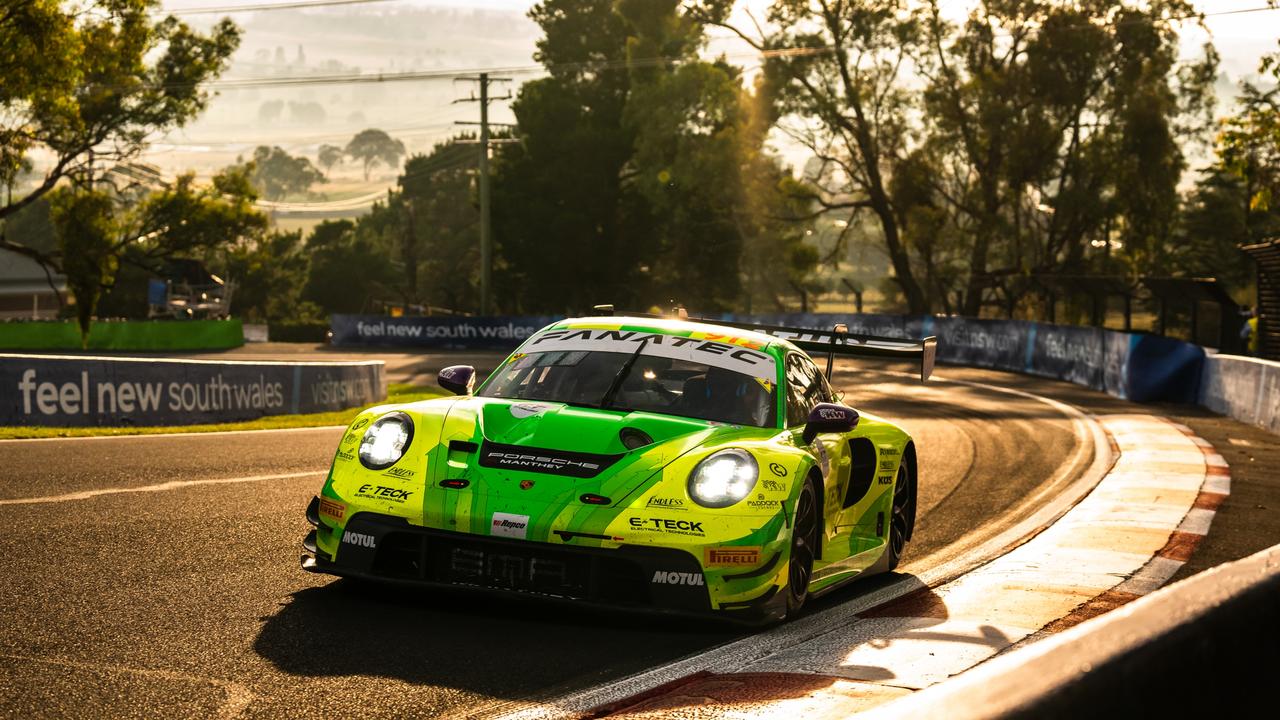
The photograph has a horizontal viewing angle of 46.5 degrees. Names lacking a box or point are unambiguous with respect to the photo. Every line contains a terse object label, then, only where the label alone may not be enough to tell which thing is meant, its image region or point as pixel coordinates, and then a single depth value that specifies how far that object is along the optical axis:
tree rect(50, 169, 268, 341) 45.25
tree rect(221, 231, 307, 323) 113.56
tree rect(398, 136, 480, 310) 118.31
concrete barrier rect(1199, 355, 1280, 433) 20.42
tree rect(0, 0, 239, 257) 34.16
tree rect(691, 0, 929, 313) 60.28
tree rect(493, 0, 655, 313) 79.88
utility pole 61.22
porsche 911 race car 6.36
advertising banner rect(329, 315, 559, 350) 56.09
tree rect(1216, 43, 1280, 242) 32.94
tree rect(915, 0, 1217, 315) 57.72
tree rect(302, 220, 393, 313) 117.88
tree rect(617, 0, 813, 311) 69.06
